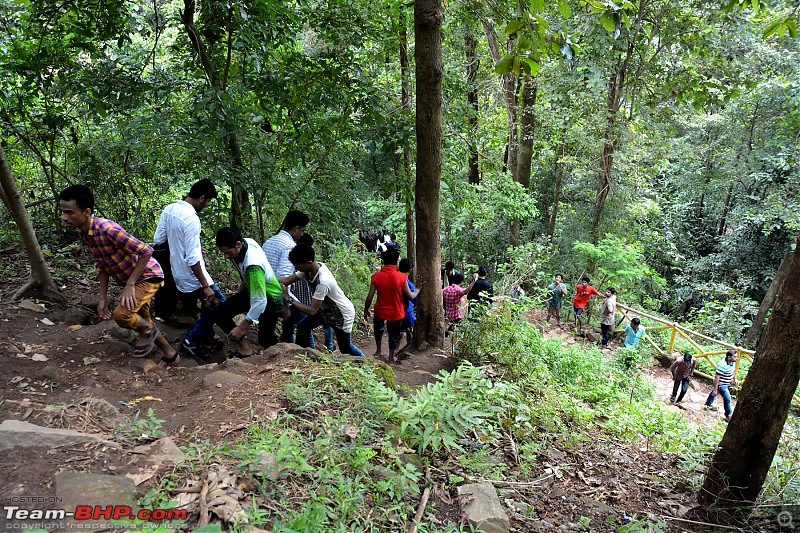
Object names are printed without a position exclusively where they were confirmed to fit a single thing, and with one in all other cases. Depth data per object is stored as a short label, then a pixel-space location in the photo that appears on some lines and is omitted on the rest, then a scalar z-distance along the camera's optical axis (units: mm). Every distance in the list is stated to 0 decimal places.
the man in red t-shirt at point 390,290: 6086
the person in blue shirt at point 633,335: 10852
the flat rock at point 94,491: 2314
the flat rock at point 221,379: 3957
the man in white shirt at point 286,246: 5512
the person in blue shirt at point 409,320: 6969
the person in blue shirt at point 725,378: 9180
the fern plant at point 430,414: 3523
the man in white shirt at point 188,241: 4613
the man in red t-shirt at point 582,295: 12547
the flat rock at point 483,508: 3148
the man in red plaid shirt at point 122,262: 3785
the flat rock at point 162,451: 2785
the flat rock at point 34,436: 2678
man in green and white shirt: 4520
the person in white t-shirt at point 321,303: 5105
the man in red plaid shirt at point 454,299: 8008
